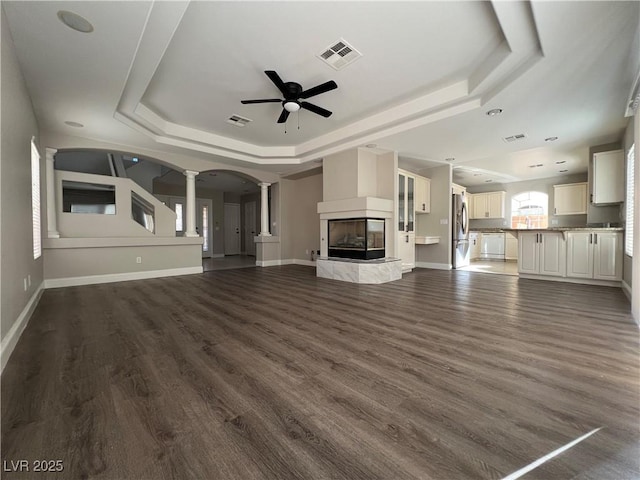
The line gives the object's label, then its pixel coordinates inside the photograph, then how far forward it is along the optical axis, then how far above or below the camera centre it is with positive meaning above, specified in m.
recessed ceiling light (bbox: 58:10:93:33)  2.17 +1.72
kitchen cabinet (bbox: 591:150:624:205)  4.74 +0.97
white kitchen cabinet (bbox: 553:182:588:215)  7.84 +1.00
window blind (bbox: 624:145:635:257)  3.95 +0.43
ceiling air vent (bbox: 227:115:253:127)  4.82 +2.04
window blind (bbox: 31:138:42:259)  3.69 +0.48
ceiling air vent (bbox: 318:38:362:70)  2.97 +2.00
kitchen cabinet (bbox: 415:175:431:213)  6.89 +0.99
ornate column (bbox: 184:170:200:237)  6.41 +0.74
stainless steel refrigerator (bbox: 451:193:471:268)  7.14 +0.08
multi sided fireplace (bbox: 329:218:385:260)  5.46 -0.07
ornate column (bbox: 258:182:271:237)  7.96 +0.68
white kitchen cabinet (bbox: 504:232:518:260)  9.38 -0.45
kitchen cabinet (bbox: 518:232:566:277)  5.23 -0.39
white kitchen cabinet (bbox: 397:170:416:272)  6.21 +0.35
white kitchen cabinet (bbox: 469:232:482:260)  9.44 -0.37
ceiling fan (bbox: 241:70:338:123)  3.32 +1.80
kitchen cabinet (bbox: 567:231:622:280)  4.65 -0.37
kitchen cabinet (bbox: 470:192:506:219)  9.65 +1.03
